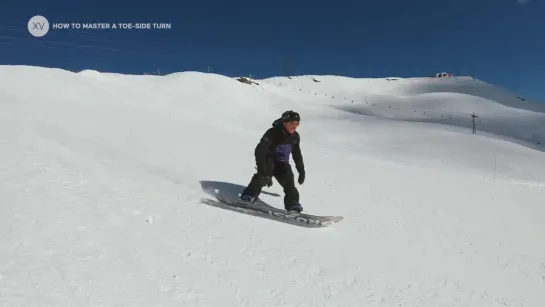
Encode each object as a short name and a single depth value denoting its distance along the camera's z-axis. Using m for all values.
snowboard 6.41
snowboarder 6.85
